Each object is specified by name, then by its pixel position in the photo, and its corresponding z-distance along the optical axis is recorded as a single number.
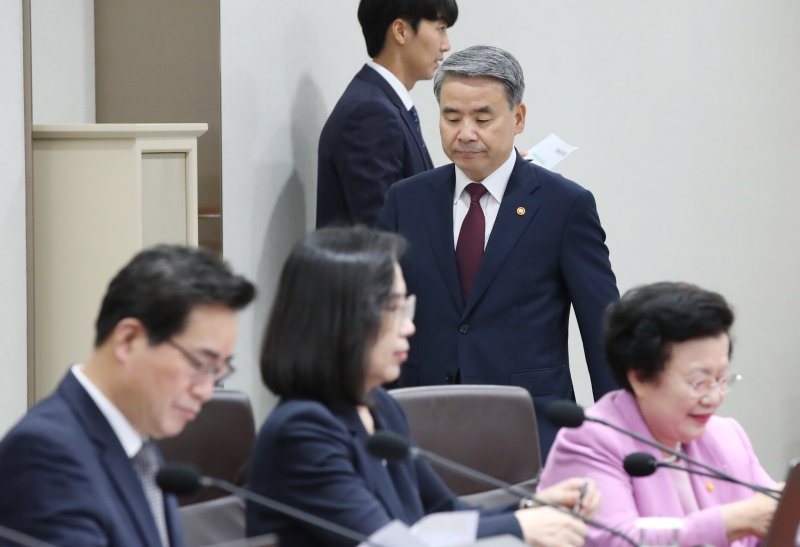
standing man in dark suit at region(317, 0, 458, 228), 8.45
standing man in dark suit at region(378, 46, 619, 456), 6.92
